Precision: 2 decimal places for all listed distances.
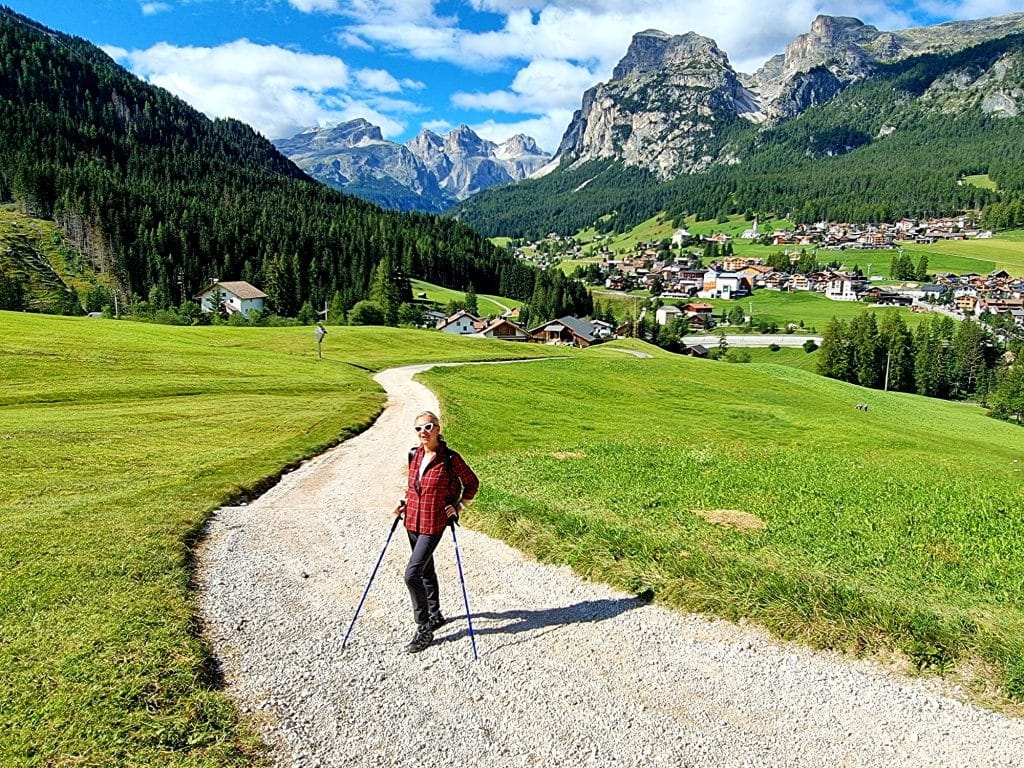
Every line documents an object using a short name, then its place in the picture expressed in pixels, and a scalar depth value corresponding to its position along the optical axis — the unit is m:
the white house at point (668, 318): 189.16
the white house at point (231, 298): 144.50
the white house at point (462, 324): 145.75
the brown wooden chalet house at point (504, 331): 139.88
